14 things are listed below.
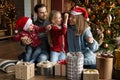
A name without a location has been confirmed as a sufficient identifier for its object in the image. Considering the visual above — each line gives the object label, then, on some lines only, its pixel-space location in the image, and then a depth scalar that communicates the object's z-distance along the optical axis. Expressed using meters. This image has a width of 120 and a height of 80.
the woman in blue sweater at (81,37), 2.05
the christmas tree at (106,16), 3.73
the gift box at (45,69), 1.69
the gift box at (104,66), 1.58
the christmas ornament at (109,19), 3.59
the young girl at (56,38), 2.31
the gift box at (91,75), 1.51
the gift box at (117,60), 1.65
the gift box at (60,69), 1.65
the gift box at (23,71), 1.60
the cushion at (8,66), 1.77
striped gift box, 1.54
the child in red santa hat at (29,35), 2.27
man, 2.44
